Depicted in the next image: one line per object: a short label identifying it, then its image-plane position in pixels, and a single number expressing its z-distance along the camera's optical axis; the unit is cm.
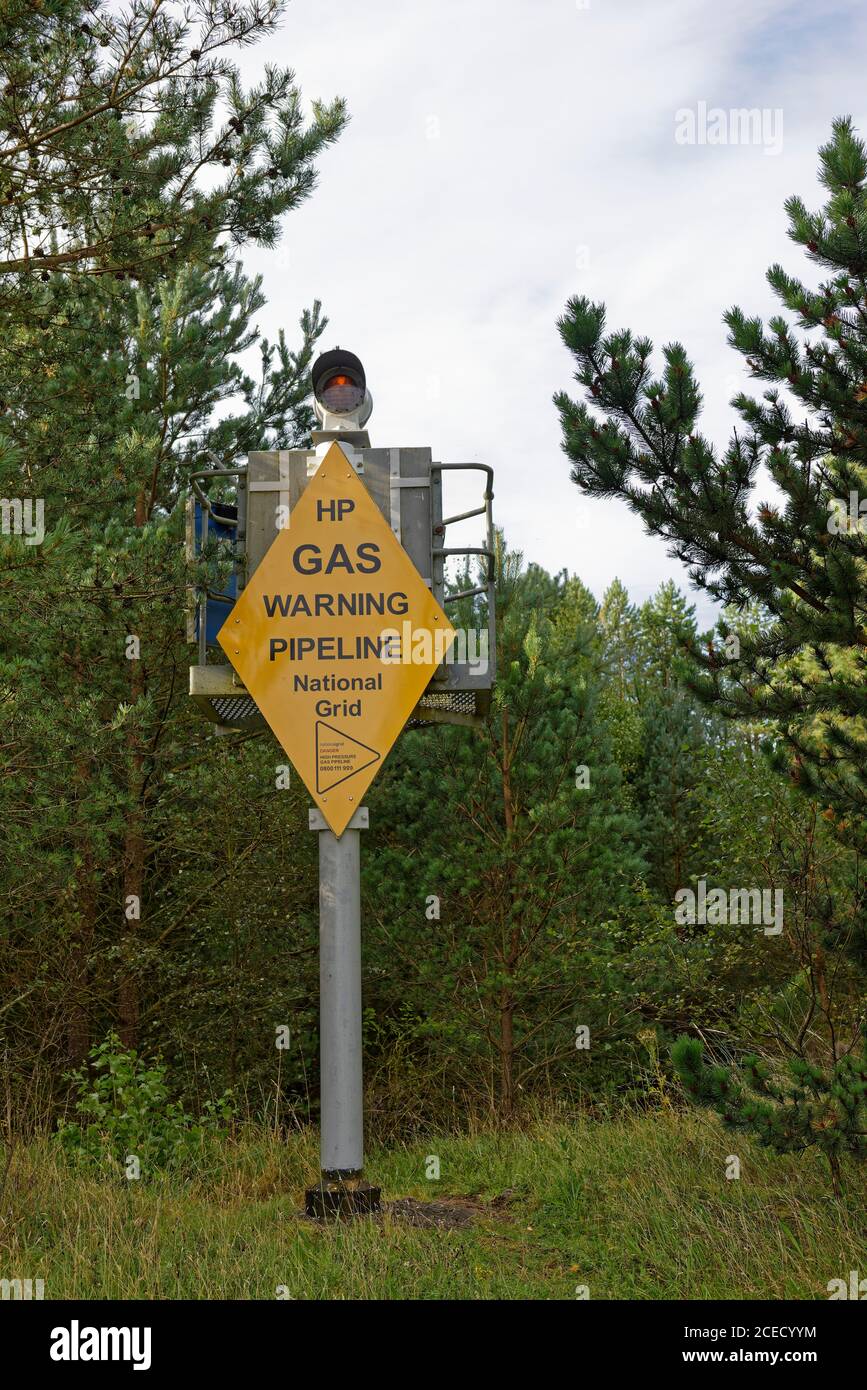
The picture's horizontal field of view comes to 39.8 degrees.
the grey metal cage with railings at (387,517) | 730
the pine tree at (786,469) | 606
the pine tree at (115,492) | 688
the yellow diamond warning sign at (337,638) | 715
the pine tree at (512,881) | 1057
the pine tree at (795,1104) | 507
